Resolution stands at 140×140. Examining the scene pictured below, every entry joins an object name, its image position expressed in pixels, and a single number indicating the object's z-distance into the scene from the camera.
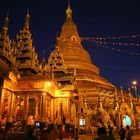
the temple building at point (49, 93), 22.69
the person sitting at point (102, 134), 6.32
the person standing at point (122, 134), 11.66
